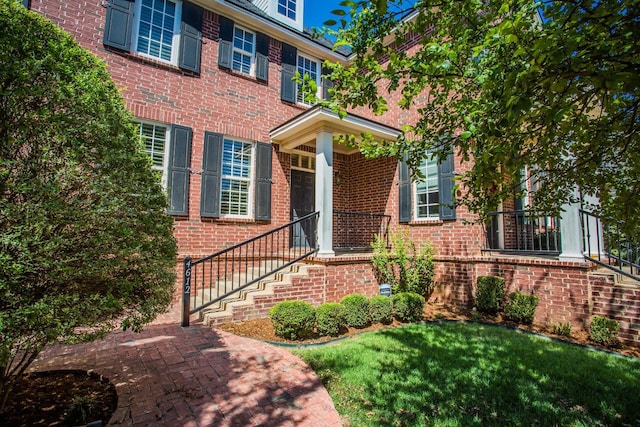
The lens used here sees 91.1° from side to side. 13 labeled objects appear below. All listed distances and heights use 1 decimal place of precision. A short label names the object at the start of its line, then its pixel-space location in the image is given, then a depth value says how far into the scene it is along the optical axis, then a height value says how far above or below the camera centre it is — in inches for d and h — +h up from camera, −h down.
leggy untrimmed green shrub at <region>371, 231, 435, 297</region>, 277.6 -24.9
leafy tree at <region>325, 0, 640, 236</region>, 62.1 +40.3
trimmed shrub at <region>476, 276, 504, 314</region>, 241.9 -39.9
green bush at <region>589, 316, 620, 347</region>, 182.7 -50.3
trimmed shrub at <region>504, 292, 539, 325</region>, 221.6 -46.0
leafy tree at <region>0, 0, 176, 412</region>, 77.9 +9.8
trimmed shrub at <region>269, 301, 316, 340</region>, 185.2 -47.7
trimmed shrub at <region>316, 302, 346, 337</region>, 193.6 -49.4
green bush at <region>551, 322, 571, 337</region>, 204.4 -56.2
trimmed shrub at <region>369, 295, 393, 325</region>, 218.5 -48.5
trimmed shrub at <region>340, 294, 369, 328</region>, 208.5 -47.3
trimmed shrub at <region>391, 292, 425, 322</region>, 226.4 -48.0
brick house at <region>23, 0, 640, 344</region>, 229.8 +63.8
